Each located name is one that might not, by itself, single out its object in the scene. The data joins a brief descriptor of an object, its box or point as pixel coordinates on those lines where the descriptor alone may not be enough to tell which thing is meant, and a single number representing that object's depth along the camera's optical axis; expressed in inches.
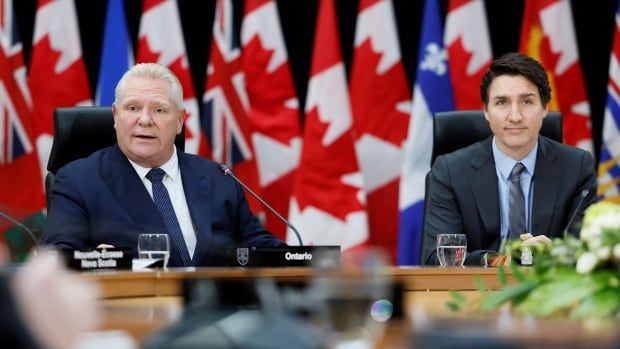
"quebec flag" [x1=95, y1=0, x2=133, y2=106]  440.8
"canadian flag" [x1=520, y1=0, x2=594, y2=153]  454.6
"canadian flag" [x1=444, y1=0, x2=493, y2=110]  454.9
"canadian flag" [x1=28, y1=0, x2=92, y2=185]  439.2
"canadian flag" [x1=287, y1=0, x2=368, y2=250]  442.0
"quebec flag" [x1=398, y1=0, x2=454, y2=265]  439.8
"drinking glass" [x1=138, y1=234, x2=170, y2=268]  255.1
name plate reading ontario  256.5
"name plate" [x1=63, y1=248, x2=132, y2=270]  231.0
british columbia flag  446.9
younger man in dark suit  329.4
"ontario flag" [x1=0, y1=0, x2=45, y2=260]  432.1
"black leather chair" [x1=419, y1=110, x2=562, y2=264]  345.7
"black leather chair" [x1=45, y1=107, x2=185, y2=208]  317.4
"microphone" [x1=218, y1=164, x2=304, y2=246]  307.7
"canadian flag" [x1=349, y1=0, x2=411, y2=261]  456.4
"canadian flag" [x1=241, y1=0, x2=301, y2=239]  455.5
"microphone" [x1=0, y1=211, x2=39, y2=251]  261.5
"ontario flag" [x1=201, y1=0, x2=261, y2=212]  451.2
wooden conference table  114.9
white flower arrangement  132.9
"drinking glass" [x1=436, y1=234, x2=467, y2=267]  279.1
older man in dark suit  305.0
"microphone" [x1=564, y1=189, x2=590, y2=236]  316.5
